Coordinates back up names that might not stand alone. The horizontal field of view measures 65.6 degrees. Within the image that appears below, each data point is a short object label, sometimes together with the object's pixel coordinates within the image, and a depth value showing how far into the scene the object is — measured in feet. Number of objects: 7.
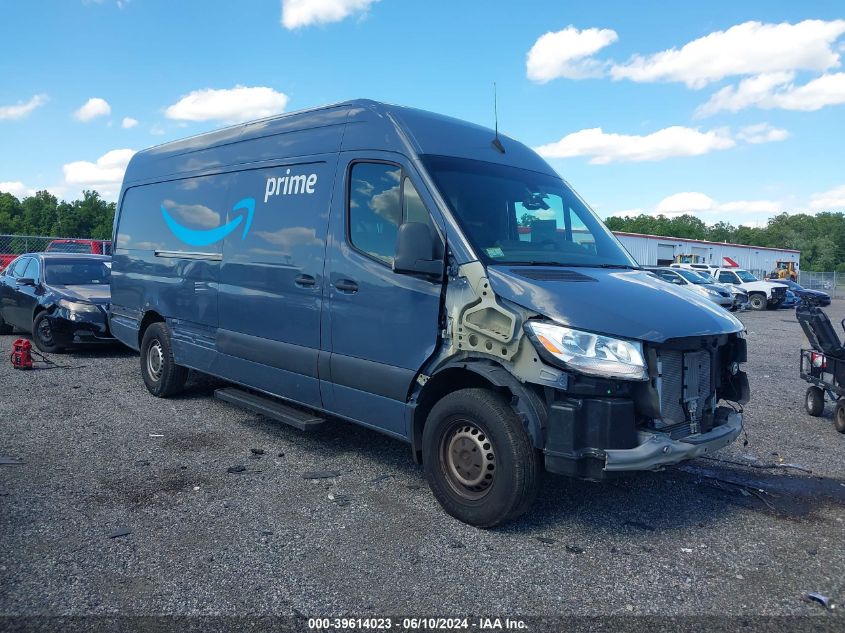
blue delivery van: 12.07
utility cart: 23.48
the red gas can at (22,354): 29.37
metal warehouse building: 156.25
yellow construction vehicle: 144.36
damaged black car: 33.12
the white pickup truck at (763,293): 94.63
